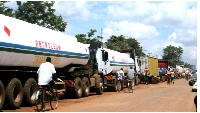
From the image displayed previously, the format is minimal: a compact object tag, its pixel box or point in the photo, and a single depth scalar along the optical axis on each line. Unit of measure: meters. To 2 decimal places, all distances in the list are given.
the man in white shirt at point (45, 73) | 9.82
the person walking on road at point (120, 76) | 22.68
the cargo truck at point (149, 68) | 35.94
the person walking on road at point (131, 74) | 21.36
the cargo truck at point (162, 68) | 45.48
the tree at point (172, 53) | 150.27
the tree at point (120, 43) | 73.42
